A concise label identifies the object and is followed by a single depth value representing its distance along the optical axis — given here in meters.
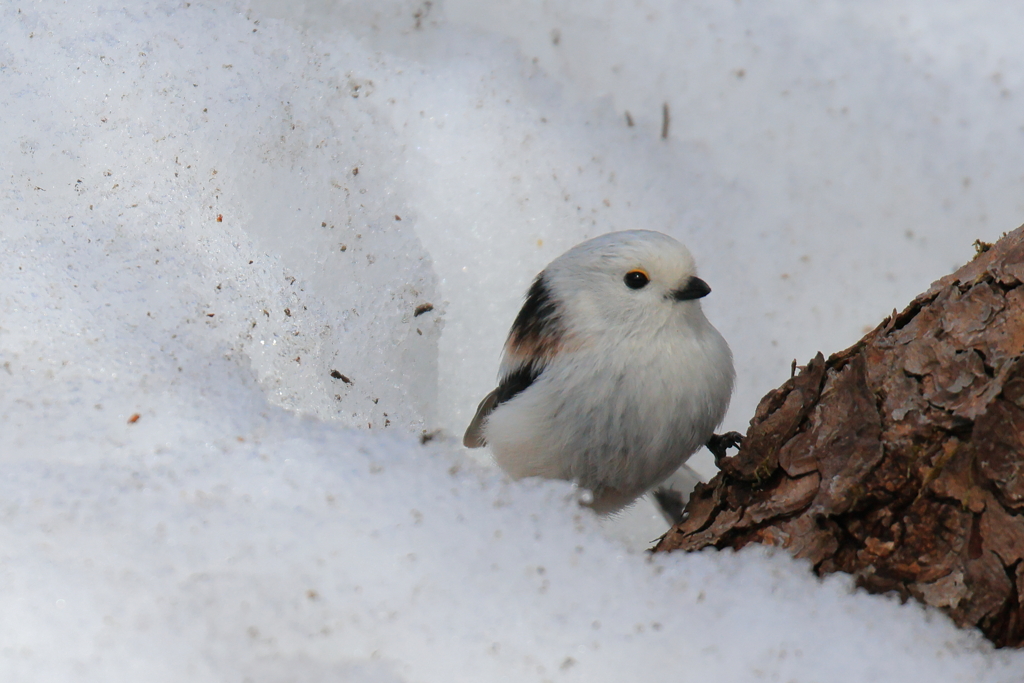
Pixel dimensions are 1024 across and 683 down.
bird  3.29
